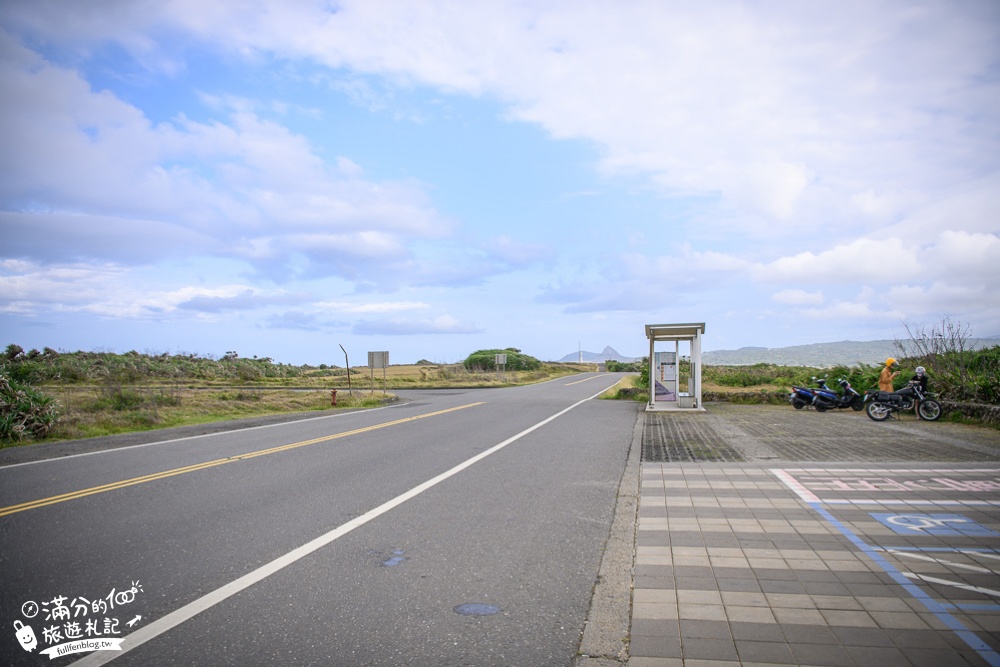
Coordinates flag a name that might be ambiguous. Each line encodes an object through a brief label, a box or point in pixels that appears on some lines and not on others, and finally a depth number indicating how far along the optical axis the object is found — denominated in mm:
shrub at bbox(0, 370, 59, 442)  14672
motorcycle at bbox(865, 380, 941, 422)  16969
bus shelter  22297
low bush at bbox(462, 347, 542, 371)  82562
